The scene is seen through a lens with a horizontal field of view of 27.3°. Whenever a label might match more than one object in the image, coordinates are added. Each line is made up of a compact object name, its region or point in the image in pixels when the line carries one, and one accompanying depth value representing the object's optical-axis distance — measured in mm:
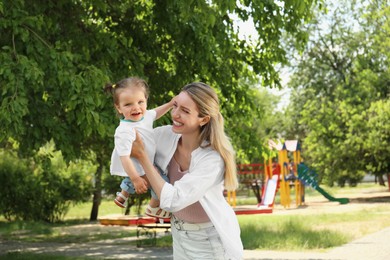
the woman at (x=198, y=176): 4164
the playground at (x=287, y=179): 34062
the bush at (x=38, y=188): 27031
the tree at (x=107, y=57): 10062
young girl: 4172
